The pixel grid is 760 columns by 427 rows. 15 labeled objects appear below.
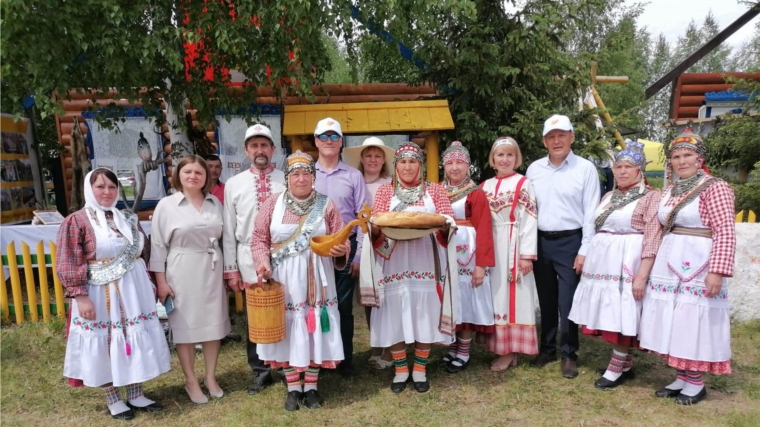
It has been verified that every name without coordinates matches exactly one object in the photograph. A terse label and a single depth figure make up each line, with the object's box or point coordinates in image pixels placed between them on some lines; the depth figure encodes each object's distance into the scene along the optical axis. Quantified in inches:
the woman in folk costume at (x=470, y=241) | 147.4
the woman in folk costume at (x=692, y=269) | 126.2
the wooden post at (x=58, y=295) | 220.5
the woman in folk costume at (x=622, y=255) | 139.1
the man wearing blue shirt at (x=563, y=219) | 152.4
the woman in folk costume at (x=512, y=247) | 152.8
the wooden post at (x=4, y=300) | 218.7
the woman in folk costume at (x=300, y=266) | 131.6
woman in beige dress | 135.2
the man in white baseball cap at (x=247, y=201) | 141.9
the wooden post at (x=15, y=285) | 219.8
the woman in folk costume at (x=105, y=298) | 125.3
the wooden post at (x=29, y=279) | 218.4
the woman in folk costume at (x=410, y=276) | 139.3
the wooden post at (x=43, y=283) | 221.0
